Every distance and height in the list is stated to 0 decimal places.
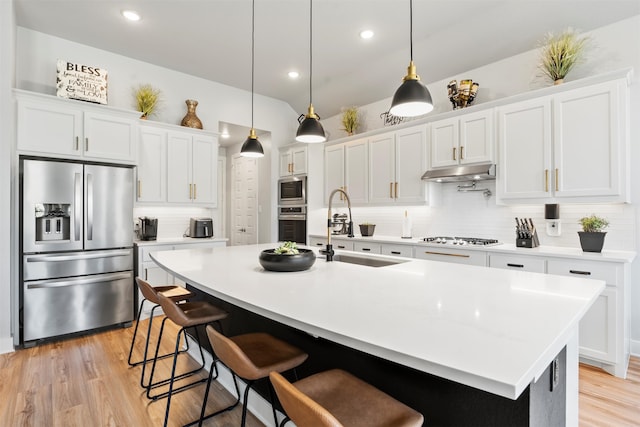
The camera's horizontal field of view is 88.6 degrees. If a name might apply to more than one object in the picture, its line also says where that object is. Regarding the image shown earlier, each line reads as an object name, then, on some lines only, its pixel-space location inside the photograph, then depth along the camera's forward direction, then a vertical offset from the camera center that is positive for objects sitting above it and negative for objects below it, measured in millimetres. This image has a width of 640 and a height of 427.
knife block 3057 -276
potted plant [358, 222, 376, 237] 4547 -226
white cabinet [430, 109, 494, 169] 3375 +795
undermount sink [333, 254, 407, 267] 2348 -357
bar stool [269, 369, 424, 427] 823 -637
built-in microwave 5117 +367
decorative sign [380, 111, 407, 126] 4479 +1288
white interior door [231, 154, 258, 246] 6023 +233
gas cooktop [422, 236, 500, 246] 3359 -305
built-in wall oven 5101 -175
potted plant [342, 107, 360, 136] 4855 +1375
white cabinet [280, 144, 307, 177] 5117 +858
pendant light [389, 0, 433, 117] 1827 +666
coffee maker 4035 -186
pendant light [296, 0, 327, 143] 2506 +652
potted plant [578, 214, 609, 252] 2693 -179
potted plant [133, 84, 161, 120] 4047 +1415
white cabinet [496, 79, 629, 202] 2611 +577
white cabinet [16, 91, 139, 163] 3090 +855
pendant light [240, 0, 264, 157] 3137 +640
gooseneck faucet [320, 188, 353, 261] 2357 -276
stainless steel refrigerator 3055 -339
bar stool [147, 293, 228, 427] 1744 -600
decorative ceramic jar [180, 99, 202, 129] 4480 +1313
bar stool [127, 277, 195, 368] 2123 -622
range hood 3320 +419
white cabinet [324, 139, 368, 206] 4641 +629
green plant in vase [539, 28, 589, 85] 2828 +1411
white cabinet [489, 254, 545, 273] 2826 -449
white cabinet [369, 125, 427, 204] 3986 +600
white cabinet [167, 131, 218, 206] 4262 +611
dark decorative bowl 1871 -279
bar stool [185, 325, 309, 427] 1207 -624
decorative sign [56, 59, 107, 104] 3367 +1386
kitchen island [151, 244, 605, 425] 787 -342
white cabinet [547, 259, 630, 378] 2453 -839
